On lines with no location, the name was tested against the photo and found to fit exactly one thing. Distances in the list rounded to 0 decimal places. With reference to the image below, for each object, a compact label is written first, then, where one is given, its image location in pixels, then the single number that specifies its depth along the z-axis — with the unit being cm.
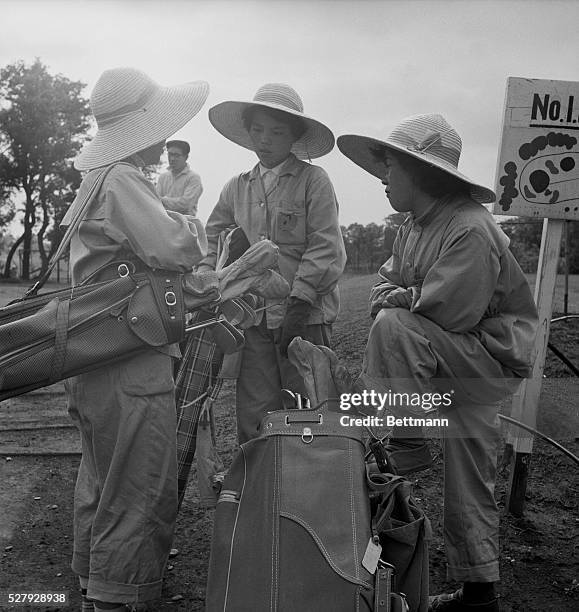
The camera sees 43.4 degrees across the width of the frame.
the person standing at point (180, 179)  668
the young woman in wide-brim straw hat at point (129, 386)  211
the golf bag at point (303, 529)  176
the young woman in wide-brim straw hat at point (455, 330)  219
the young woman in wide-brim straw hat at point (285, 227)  297
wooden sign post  304
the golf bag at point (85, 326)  198
